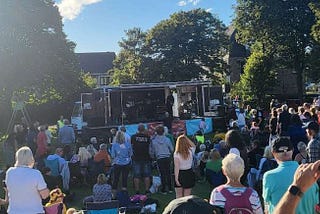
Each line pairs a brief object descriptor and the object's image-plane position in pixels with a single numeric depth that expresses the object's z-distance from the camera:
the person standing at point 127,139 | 10.31
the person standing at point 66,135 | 14.56
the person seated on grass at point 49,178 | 9.56
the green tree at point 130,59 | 46.42
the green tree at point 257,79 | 32.75
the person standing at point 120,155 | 10.06
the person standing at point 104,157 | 11.44
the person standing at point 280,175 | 4.02
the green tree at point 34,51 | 27.34
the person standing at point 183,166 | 7.76
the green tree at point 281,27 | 35.91
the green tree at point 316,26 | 27.78
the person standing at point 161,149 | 10.05
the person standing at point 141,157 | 10.30
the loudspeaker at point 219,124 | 21.77
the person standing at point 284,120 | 12.40
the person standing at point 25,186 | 5.07
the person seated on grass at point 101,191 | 8.12
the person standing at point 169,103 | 21.42
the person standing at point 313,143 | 6.95
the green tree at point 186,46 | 44.12
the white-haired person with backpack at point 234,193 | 3.64
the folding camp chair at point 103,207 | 6.77
